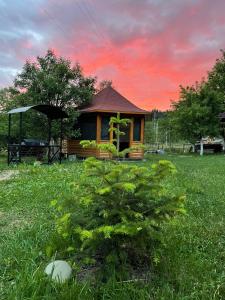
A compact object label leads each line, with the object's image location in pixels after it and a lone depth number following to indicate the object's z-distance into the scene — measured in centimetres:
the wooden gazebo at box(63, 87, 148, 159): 1234
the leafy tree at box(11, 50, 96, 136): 1181
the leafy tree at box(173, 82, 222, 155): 1622
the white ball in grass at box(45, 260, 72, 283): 181
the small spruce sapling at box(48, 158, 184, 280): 181
